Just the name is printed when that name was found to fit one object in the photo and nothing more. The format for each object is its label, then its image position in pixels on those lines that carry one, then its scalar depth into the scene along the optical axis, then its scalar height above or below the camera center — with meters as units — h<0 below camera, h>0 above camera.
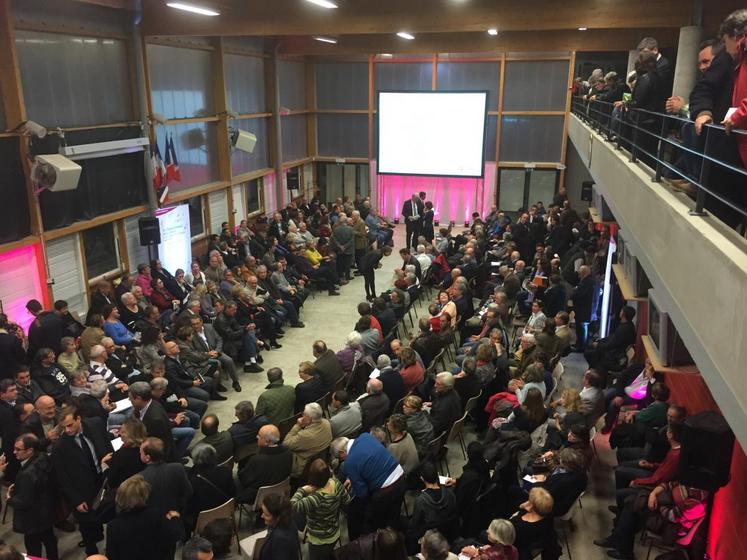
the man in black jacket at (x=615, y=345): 7.14 -2.81
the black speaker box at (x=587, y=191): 14.27 -1.91
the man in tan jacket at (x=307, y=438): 5.21 -2.82
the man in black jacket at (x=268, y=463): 4.85 -2.83
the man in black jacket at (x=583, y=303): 8.73 -2.78
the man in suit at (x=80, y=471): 4.48 -2.71
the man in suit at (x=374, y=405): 5.77 -2.81
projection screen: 16.16 -0.63
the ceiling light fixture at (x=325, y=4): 8.19 +1.44
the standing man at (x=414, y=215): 14.07 -2.45
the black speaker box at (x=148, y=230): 9.76 -1.96
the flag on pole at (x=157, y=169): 10.32 -1.05
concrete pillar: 6.93 +0.55
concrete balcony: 2.44 -0.88
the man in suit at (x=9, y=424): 5.26 -2.74
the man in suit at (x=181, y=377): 6.88 -3.08
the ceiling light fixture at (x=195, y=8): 8.10 +1.38
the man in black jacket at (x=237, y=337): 8.30 -3.18
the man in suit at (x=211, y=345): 7.73 -3.06
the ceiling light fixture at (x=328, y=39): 14.23 +1.61
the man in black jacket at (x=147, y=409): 5.21 -2.66
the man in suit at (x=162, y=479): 4.20 -2.57
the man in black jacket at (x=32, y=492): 4.32 -2.74
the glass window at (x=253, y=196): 14.67 -2.14
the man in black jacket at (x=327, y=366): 6.50 -2.76
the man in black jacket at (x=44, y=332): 6.95 -2.56
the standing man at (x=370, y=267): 11.11 -2.90
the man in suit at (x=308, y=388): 6.16 -2.83
